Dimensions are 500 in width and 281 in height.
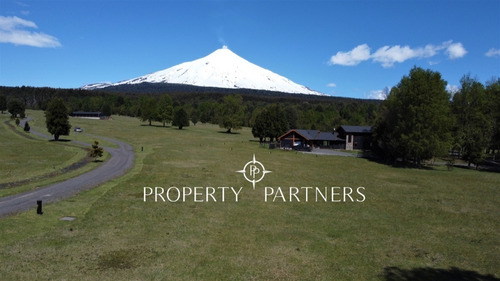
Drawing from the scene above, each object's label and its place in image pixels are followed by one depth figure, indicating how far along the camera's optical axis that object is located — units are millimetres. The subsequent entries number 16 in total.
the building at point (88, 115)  162700
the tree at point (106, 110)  167200
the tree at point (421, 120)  56688
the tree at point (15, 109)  123694
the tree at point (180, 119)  121375
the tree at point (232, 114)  113875
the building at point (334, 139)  81688
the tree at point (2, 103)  149625
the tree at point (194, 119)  149450
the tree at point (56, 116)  67312
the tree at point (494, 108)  65788
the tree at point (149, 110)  125938
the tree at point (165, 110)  124750
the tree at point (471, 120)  58656
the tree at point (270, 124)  87750
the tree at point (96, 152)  45575
